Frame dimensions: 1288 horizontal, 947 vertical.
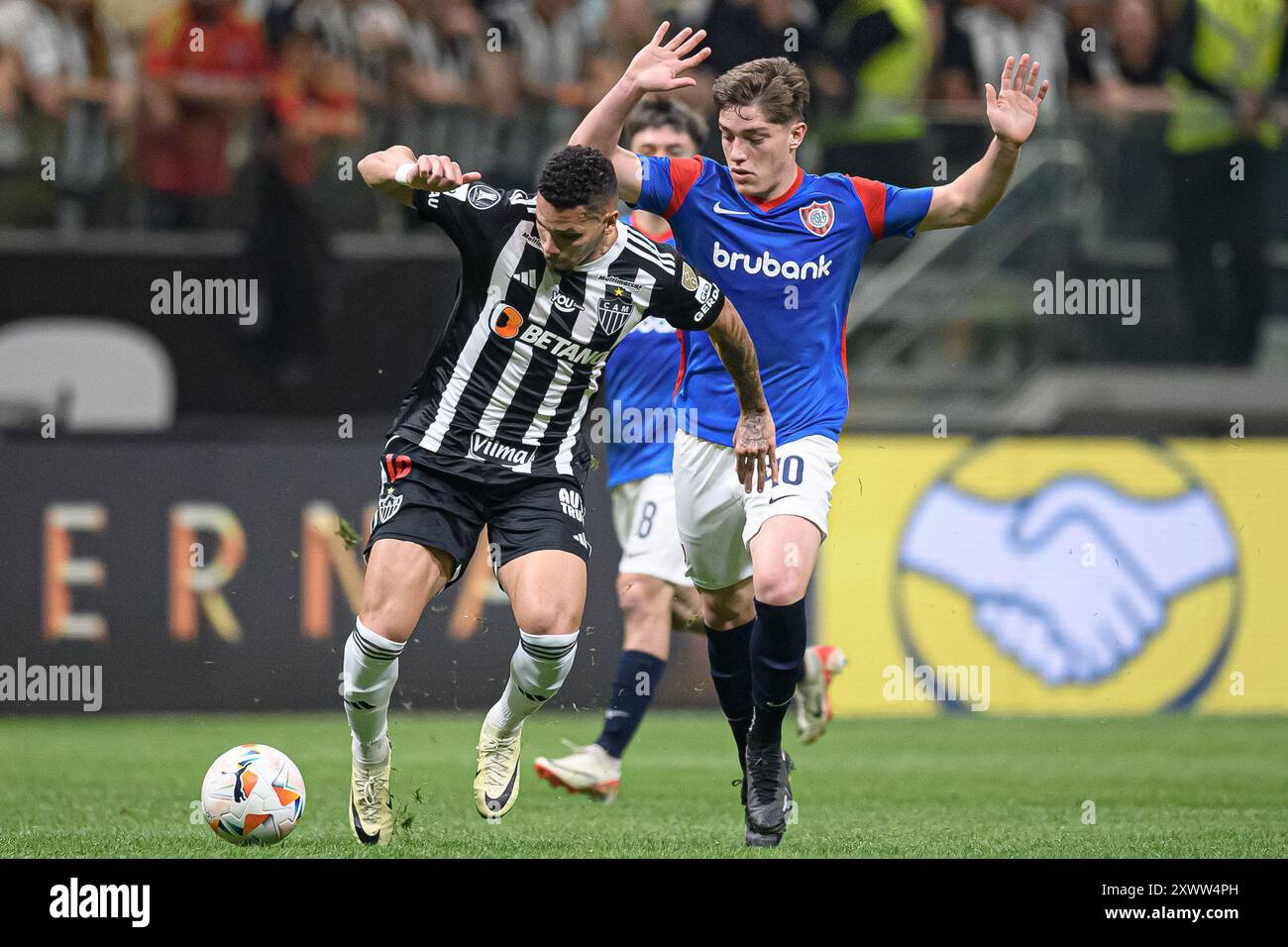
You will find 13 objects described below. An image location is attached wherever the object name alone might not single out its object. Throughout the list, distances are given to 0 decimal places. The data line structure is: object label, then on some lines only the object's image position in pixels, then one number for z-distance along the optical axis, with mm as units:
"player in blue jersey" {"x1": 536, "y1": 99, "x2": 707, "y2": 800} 7871
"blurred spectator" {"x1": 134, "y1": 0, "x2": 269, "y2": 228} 11984
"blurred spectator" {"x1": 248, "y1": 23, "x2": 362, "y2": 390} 11617
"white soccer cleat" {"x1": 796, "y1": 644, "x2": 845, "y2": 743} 8469
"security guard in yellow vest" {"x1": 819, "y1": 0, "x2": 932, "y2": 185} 11211
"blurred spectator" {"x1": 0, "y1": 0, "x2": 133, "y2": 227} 11922
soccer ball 6160
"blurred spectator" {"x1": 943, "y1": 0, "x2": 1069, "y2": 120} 12180
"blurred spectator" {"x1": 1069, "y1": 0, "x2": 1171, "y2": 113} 12336
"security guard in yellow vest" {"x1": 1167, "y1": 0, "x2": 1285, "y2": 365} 11711
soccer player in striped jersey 6305
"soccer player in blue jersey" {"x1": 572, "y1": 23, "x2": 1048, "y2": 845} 6512
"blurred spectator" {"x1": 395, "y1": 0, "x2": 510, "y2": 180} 11805
